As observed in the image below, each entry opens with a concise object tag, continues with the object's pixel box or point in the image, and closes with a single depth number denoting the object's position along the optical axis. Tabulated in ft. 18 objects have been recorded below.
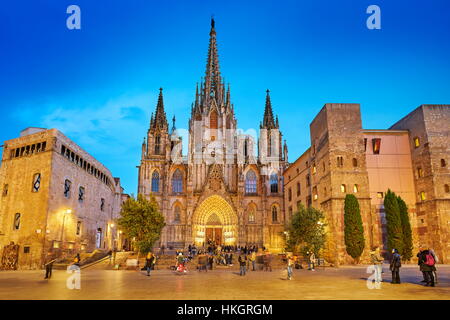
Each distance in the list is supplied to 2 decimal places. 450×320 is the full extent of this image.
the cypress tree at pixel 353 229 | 82.64
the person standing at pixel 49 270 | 49.18
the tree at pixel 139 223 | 89.35
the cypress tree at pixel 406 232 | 84.17
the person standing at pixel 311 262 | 69.10
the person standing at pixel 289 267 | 45.73
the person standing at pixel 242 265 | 57.82
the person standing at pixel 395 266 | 37.70
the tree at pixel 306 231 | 81.82
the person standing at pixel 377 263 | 38.06
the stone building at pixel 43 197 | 82.33
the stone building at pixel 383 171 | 86.38
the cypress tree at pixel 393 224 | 83.82
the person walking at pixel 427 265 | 35.99
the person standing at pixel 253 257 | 66.21
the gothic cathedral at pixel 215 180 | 144.56
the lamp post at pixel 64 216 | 84.60
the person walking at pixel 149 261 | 52.90
